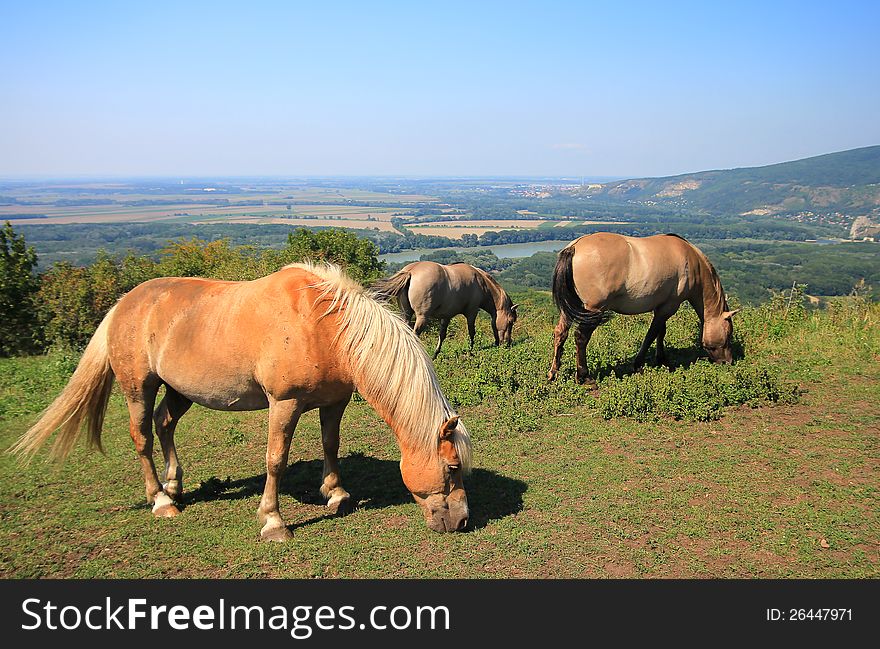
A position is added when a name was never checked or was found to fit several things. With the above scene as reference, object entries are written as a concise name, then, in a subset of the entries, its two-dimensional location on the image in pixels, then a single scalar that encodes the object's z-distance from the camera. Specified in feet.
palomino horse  15.01
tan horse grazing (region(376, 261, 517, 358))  40.29
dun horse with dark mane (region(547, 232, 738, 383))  27.63
